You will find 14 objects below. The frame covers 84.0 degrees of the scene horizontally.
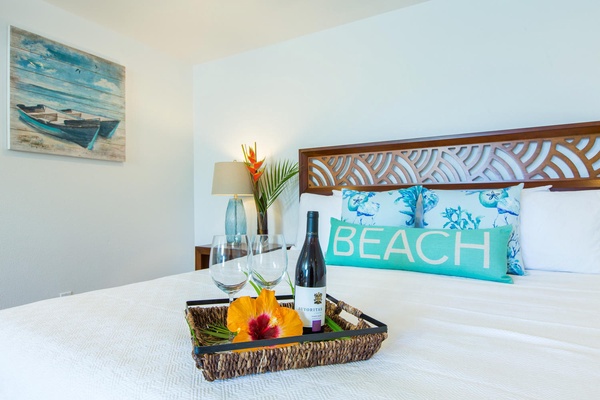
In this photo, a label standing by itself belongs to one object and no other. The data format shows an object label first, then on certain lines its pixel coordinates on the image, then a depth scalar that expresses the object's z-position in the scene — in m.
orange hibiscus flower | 0.63
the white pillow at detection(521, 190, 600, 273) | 1.50
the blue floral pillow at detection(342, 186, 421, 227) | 1.81
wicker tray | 0.55
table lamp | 2.60
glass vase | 2.68
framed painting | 2.02
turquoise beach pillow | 1.36
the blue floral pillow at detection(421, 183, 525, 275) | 1.52
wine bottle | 0.70
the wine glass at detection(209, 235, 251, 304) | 0.82
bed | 0.57
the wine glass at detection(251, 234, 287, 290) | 0.87
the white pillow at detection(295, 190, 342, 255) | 2.04
